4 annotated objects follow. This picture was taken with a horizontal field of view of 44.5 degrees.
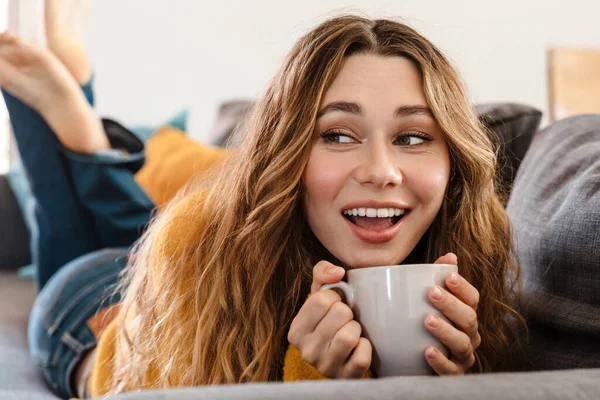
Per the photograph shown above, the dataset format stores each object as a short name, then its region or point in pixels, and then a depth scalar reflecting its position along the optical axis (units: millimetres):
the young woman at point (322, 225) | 812
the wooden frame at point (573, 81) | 3035
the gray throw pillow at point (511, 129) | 1265
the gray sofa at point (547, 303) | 420
